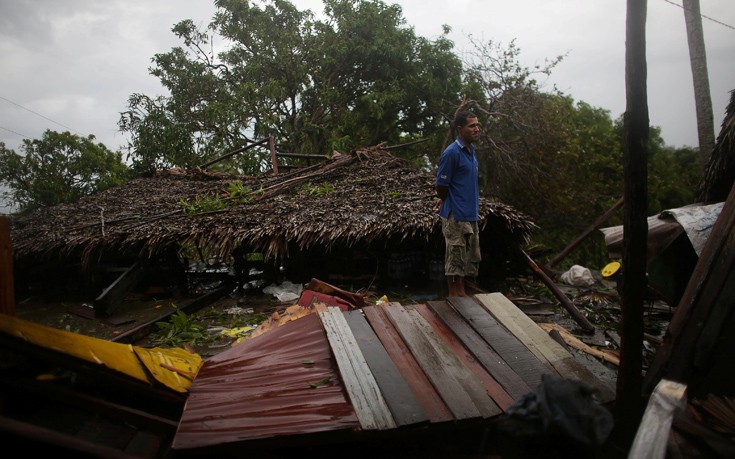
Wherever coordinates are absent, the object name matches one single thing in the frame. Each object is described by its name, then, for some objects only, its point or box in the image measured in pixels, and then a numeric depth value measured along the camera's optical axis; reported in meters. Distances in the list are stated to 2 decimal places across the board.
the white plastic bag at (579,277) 7.28
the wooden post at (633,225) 2.03
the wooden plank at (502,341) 2.56
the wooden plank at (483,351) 2.42
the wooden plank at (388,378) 2.11
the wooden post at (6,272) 1.77
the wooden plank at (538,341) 2.54
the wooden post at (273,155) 9.76
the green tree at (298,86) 13.22
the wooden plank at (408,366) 2.16
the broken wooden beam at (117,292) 5.79
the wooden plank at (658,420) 1.55
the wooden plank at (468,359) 2.30
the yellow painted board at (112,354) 1.83
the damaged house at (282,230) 6.21
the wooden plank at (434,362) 2.20
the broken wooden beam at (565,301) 4.50
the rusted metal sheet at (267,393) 1.93
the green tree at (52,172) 15.31
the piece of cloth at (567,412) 1.22
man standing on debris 3.90
